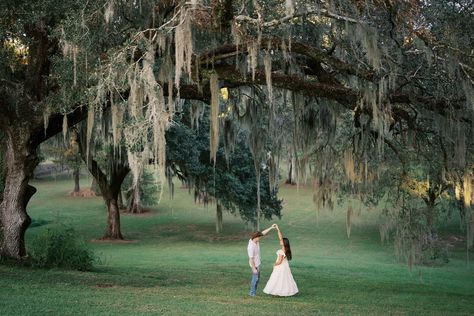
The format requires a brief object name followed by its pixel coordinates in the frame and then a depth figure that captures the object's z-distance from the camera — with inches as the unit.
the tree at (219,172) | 979.3
